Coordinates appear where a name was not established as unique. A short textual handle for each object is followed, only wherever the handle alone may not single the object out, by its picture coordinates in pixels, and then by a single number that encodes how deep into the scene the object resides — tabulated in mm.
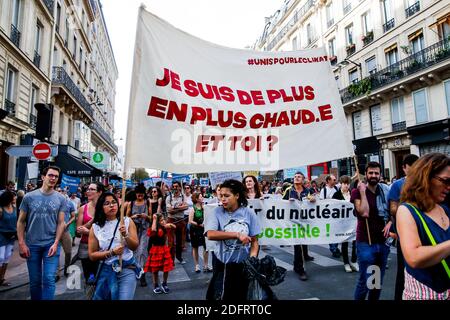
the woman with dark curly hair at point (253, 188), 5281
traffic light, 7220
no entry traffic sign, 6684
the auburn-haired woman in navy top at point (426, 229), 1692
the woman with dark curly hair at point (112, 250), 2797
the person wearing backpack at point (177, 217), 6738
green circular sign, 16934
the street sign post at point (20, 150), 7026
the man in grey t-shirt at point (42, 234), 3656
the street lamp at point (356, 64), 21272
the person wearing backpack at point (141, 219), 5516
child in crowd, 4840
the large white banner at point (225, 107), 2979
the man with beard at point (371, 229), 3312
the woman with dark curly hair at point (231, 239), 2555
